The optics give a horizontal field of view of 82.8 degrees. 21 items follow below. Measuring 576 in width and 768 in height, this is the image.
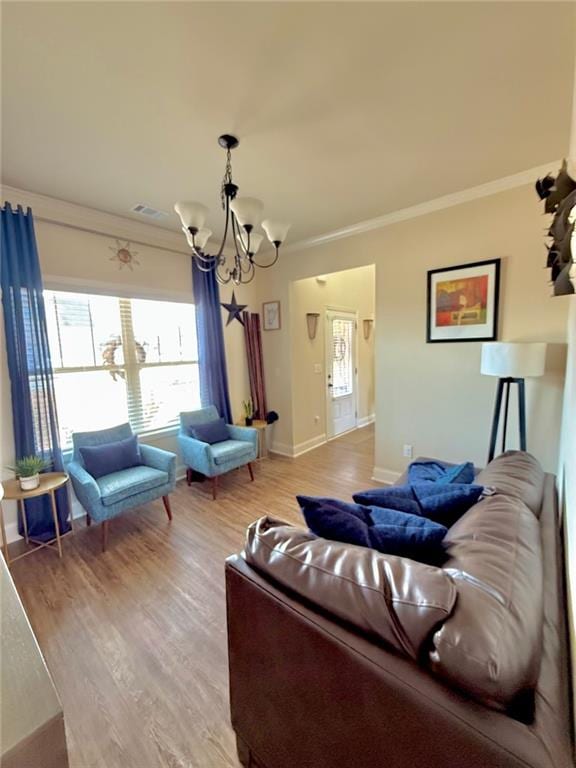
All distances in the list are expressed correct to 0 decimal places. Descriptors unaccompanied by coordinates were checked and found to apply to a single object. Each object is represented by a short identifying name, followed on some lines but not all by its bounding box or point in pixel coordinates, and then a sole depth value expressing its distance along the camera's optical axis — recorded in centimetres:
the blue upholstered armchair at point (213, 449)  328
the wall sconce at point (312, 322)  471
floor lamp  229
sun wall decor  323
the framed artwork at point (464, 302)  282
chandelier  195
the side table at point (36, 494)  231
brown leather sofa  65
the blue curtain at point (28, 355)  251
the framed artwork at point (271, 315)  454
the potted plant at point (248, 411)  437
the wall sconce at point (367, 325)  588
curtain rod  279
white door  516
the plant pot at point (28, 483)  236
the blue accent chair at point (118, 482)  246
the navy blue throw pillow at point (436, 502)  137
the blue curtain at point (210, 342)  389
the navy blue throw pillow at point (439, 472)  176
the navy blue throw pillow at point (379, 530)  105
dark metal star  360
